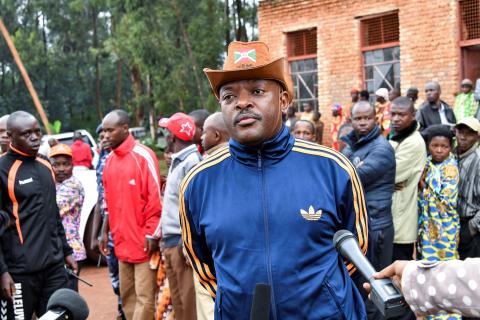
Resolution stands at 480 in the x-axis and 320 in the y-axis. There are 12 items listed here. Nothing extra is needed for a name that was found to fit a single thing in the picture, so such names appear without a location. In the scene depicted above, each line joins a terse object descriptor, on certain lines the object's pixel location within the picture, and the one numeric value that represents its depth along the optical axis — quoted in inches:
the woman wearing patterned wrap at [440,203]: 236.7
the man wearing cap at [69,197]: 254.4
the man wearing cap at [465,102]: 474.0
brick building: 553.9
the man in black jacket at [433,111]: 427.8
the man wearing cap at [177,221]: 221.8
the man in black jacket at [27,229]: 204.2
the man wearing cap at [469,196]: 237.3
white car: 368.2
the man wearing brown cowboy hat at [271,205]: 112.1
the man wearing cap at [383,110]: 411.5
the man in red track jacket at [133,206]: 242.1
